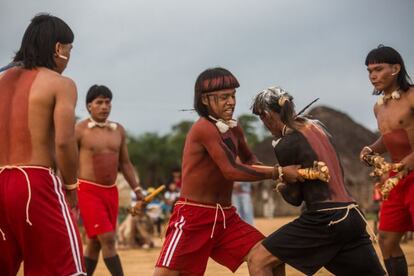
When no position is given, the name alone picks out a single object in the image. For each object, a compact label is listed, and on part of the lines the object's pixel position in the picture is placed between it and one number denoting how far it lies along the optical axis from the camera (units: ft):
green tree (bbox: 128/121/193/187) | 189.26
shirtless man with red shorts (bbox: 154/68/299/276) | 19.11
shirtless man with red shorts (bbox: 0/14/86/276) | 14.51
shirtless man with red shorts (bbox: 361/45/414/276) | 21.84
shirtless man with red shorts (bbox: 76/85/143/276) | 27.35
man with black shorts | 17.70
